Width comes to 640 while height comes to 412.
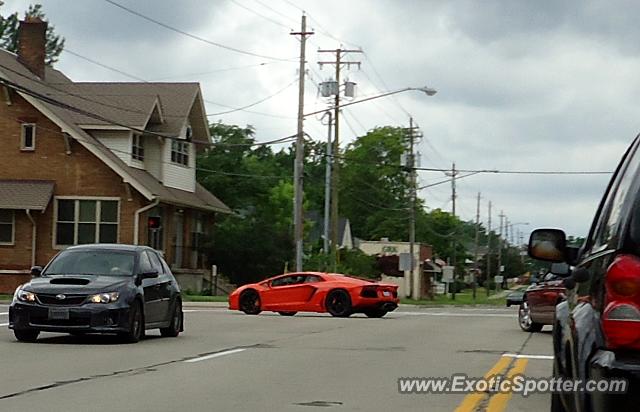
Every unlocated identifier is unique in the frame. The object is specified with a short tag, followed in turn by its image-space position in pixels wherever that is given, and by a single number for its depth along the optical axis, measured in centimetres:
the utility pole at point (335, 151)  5341
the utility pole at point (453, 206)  8462
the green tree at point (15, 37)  8262
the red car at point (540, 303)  2342
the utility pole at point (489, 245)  12134
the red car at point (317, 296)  2953
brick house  4412
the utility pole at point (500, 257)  12796
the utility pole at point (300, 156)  4462
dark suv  482
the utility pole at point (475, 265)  8881
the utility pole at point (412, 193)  6619
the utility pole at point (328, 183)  5675
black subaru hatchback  1659
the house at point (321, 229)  9831
